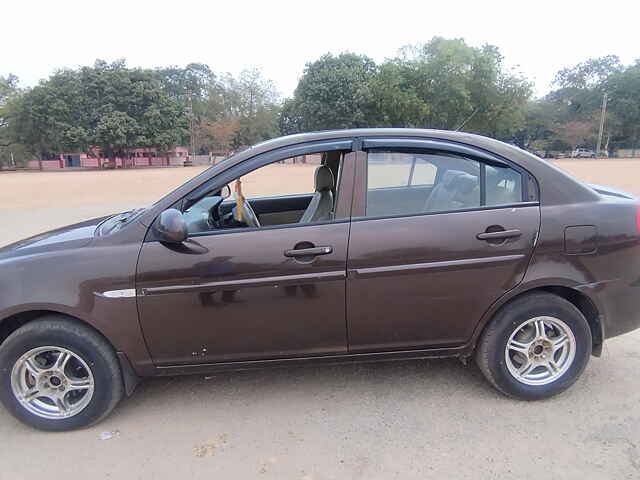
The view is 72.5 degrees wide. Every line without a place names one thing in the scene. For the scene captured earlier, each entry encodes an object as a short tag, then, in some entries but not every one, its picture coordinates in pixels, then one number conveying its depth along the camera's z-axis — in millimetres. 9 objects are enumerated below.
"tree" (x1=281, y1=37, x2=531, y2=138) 40969
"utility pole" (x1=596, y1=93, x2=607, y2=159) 57131
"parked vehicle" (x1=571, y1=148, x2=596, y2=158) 63438
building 49750
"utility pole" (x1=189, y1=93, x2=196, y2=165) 59150
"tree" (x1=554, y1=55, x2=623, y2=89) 68081
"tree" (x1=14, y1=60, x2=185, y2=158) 45875
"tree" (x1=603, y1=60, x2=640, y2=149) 60250
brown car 2490
